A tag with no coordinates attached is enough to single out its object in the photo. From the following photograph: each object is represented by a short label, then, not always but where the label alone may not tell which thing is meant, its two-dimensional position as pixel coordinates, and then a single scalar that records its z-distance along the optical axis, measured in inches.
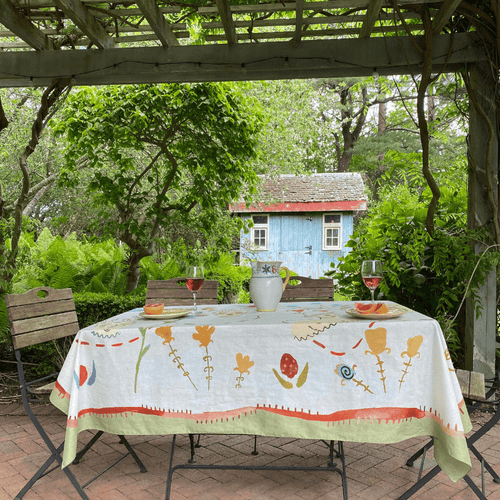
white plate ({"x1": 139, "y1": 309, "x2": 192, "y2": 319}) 89.4
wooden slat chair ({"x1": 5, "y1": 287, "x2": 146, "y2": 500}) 92.9
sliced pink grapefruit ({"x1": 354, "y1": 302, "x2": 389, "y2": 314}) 85.0
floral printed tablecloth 79.7
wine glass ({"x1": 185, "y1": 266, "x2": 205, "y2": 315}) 93.3
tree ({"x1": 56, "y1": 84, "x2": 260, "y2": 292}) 190.5
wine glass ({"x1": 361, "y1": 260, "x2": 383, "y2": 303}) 88.0
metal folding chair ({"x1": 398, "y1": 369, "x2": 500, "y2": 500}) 84.7
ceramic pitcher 93.0
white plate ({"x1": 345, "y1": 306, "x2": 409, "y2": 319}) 82.3
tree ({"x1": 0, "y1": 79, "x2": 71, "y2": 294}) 171.9
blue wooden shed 538.6
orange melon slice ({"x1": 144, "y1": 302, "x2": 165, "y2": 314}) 91.6
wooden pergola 137.8
